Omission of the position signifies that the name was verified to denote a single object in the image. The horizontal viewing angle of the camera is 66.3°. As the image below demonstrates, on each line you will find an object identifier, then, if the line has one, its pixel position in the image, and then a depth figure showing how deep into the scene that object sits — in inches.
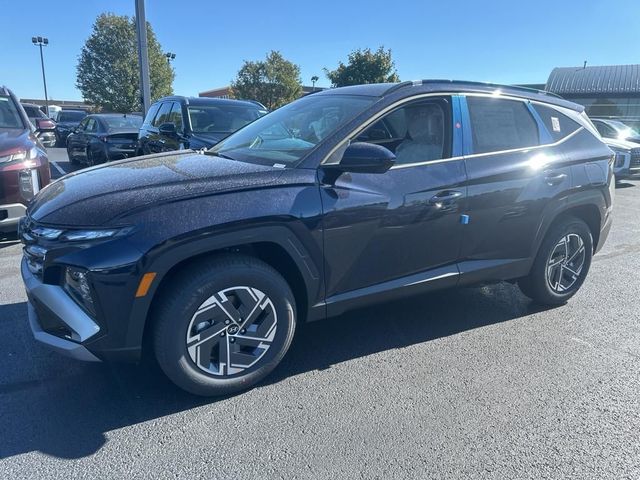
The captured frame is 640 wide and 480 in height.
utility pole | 446.6
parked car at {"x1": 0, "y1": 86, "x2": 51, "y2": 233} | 202.4
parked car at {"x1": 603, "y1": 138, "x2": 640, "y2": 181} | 492.4
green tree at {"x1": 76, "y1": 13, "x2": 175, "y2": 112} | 1571.1
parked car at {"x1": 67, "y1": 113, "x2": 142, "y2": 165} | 407.8
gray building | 1375.5
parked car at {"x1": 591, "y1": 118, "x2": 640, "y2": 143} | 547.8
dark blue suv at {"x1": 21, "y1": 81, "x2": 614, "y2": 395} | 98.5
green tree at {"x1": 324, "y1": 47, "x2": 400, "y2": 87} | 1188.5
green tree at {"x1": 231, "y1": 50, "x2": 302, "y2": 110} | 1581.0
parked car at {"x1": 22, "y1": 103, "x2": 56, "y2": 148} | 263.9
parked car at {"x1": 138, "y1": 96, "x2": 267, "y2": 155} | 264.4
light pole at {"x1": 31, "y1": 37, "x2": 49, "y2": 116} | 1884.5
